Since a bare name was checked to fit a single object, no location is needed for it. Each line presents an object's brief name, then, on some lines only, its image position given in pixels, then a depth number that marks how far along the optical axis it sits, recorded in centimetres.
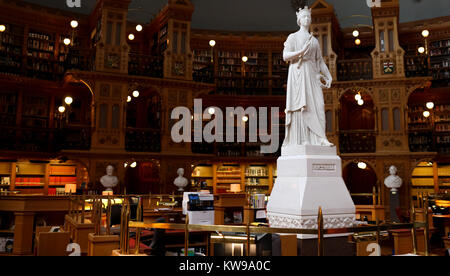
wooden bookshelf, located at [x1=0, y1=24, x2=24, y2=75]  1183
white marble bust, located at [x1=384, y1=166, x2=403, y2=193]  1142
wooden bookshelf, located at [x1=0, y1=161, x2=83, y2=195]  1180
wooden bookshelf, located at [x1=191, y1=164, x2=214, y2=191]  1430
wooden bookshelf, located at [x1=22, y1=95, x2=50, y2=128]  1241
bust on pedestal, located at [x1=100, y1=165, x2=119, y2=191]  1066
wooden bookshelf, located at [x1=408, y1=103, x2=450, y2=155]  1198
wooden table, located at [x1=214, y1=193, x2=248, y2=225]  891
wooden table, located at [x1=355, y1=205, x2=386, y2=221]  800
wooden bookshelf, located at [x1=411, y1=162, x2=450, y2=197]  1313
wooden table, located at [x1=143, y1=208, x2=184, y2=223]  674
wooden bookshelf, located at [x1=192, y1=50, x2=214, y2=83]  1420
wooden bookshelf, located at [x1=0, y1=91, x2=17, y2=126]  1201
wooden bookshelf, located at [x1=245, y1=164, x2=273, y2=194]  1456
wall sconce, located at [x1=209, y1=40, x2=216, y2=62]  1316
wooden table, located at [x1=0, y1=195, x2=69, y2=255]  732
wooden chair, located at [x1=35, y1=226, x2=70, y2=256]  475
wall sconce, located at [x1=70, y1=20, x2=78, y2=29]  1169
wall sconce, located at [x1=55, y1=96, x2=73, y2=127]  1141
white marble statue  464
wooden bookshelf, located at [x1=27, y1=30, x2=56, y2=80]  1230
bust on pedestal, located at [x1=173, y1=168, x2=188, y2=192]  1147
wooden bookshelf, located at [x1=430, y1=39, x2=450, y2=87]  1298
